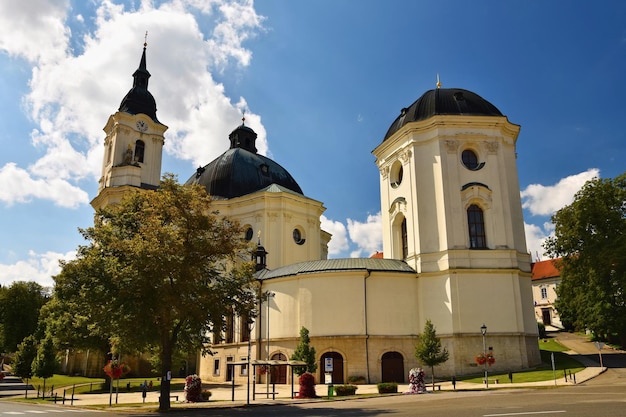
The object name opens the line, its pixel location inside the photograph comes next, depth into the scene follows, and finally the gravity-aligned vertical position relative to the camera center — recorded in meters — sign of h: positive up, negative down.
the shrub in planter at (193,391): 28.34 -2.43
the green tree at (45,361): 36.44 -0.90
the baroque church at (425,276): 38.72 +5.23
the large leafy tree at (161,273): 23.34 +3.38
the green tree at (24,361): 39.19 -0.93
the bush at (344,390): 29.23 -2.55
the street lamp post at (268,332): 41.96 +1.07
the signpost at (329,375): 28.73 -1.83
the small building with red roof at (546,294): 78.12 +7.44
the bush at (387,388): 30.14 -2.55
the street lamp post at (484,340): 33.78 +0.14
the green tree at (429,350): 33.16 -0.42
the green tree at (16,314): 67.22 +4.52
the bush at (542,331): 65.75 +1.38
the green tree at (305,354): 34.91 -0.62
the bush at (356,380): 37.38 -2.54
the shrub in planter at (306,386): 28.88 -2.30
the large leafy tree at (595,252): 43.62 +7.55
